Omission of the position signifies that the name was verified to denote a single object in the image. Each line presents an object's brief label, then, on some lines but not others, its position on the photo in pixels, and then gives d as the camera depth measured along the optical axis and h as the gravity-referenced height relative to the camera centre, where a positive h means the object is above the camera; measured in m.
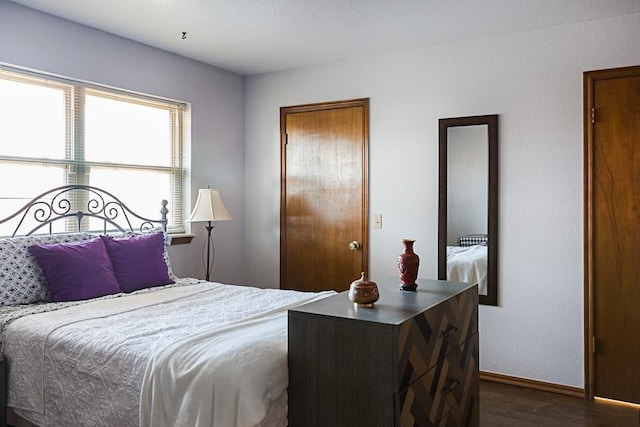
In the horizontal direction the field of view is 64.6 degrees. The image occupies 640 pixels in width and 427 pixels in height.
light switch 4.05 -0.09
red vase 2.41 -0.28
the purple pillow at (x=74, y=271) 2.77 -0.34
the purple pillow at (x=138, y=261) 3.12 -0.33
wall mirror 3.59 +0.04
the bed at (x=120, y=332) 1.80 -0.53
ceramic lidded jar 1.98 -0.33
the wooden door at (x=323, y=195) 4.15 +0.12
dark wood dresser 1.71 -0.56
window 3.08 +0.46
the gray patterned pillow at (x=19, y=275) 2.66 -0.35
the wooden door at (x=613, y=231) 3.16 -0.14
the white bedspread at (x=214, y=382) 1.73 -0.61
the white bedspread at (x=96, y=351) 2.00 -0.60
